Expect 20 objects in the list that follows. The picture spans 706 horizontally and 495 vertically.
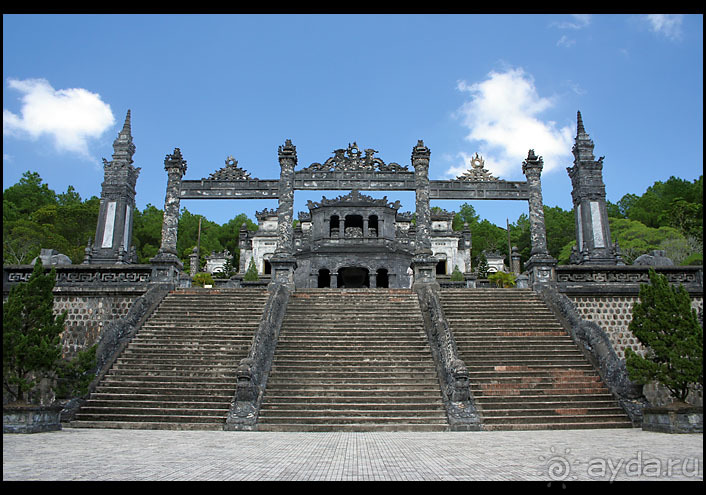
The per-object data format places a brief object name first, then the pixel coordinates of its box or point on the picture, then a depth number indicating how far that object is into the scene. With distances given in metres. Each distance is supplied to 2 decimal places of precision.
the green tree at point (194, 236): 56.48
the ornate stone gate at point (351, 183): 20.45
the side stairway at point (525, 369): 10.31
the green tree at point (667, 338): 8.83
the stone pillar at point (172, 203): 17.58
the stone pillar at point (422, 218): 18.64
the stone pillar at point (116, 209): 20.44
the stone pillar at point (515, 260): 30.31
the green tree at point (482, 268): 37.75
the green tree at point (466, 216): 70.16
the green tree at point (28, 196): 49.59
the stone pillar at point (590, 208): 19.88
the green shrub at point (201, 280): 31.64
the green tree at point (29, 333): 9.11
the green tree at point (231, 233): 62.62
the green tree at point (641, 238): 35.55
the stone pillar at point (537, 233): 16.62
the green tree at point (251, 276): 27.53
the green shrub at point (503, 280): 28.23
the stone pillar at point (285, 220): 18.73
